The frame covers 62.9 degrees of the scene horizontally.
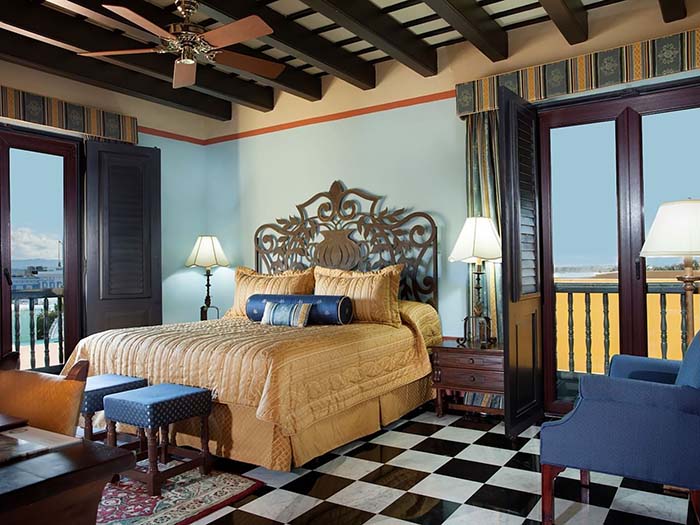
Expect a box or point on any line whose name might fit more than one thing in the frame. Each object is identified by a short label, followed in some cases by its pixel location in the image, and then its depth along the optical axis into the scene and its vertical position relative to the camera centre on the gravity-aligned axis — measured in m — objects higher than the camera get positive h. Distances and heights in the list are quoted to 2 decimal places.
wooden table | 1.04 -0.40
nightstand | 4.00 -0.75
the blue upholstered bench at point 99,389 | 3.13 -0.66
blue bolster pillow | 4.12 -0.27
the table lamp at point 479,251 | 4.11 +0.12
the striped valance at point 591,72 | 3.67 +1.36
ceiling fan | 2.82 +1.22
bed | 3.08 -0.56
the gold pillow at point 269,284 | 4.74 -0.12
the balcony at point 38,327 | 4.86 -0.46
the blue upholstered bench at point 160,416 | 2.83 -0.73
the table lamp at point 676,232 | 2.70 +0.16
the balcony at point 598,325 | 4.32 -0.48
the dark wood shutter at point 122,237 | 5.11 +0.33
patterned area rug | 2.59 -1.11
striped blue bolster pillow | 4.11 -0.32
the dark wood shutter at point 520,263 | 3.66 +0.03
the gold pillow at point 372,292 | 4.20 -0.17
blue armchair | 2.14 -0.66
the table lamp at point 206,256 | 5.75 +0.16
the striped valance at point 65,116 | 4.57 +1.36
